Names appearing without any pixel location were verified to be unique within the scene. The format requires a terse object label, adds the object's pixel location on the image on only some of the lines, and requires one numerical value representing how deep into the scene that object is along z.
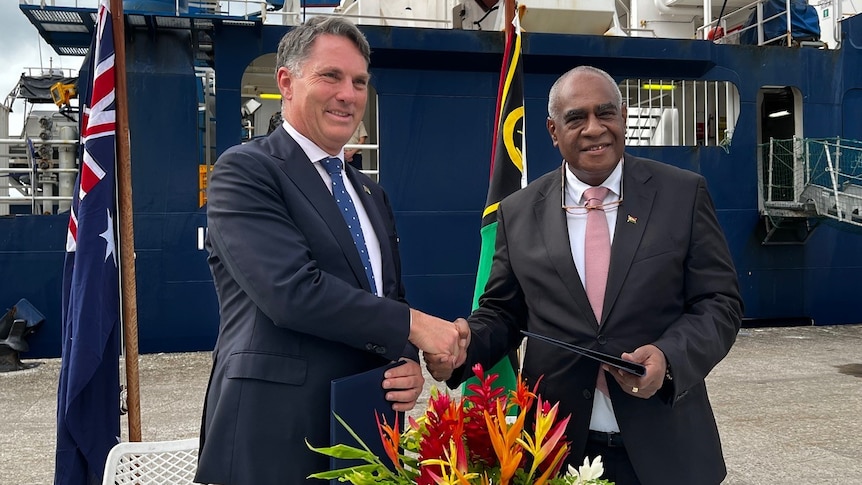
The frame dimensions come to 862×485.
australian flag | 2.96
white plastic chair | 2.43
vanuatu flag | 4.44
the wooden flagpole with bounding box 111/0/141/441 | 3.22
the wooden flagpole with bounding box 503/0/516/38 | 4.79
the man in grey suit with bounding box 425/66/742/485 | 1.80
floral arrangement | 1.17
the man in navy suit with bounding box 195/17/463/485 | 1.62
